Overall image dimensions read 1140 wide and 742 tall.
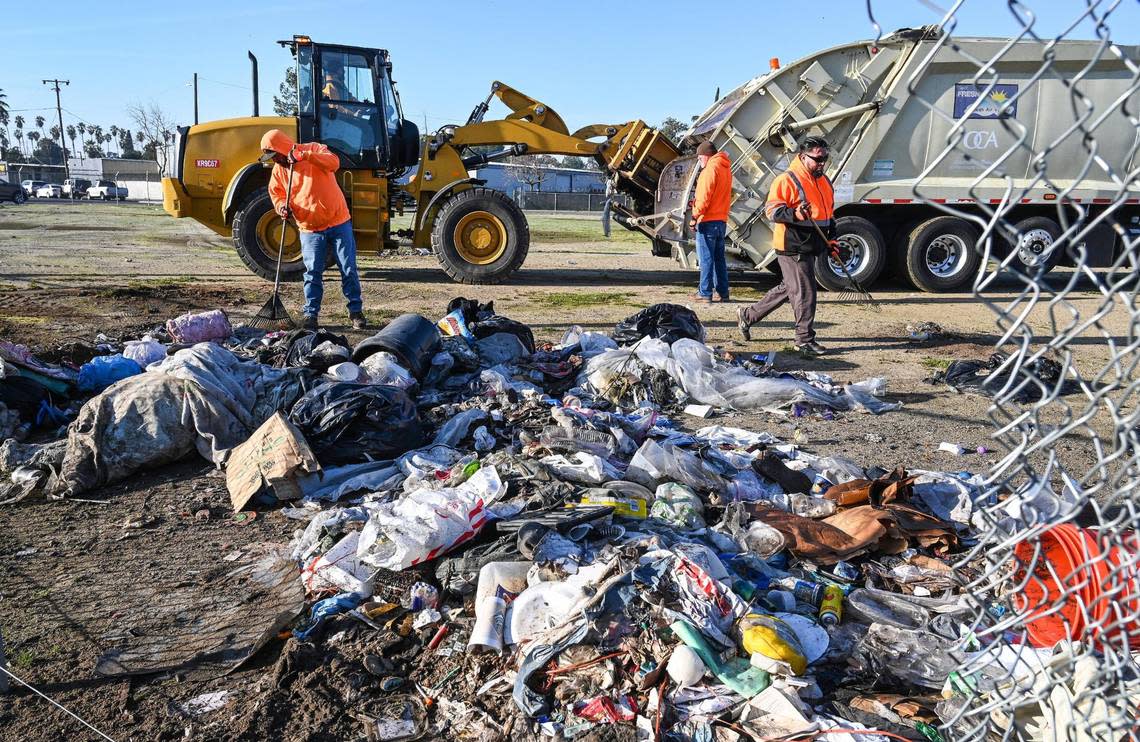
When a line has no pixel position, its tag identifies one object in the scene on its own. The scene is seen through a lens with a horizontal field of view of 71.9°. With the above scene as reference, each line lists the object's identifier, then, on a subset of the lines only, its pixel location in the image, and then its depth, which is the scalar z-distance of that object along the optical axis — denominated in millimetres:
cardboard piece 3777
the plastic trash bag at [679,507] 3418
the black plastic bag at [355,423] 4184
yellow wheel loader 9664
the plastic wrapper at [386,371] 5090
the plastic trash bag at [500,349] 6062
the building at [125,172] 52594
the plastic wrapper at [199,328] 6219
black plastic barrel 5335
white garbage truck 9461
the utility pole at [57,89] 61806
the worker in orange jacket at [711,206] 8602
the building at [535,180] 45700
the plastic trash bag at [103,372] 5125
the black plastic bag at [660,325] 6410
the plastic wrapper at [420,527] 2994
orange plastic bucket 1278
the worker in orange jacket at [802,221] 6539
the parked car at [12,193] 34000
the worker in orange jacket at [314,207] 6789
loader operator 9695
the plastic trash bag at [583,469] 3770
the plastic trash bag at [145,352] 5492
